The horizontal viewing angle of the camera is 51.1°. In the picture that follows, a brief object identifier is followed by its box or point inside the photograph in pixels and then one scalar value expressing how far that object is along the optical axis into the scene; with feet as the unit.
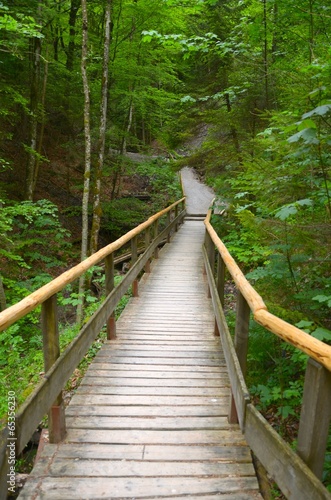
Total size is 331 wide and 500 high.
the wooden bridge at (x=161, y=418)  5.67
